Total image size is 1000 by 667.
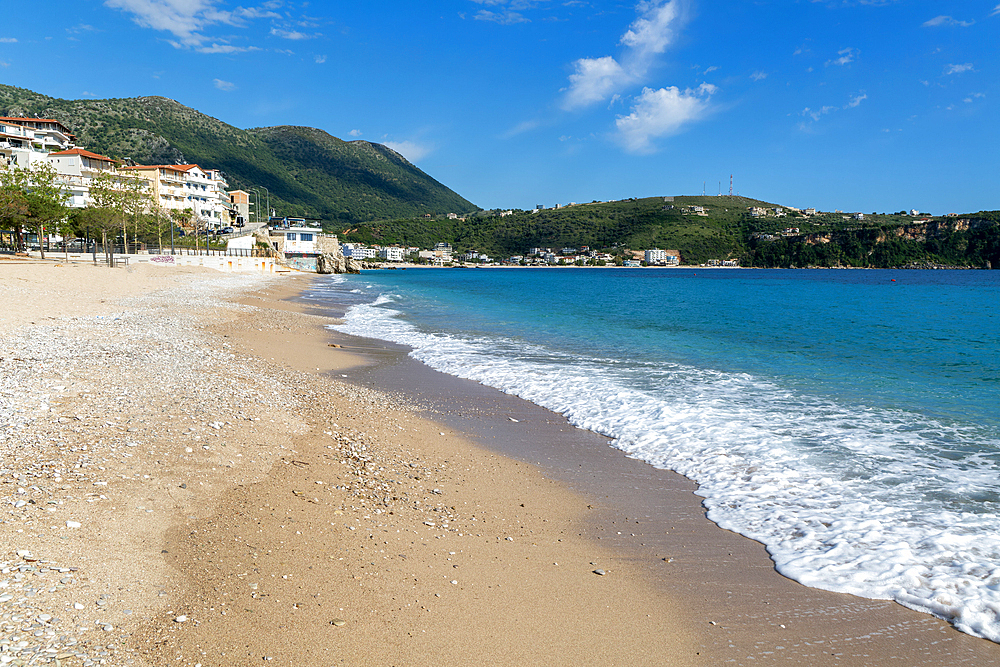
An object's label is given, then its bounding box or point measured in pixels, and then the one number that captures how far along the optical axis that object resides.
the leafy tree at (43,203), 41.34
